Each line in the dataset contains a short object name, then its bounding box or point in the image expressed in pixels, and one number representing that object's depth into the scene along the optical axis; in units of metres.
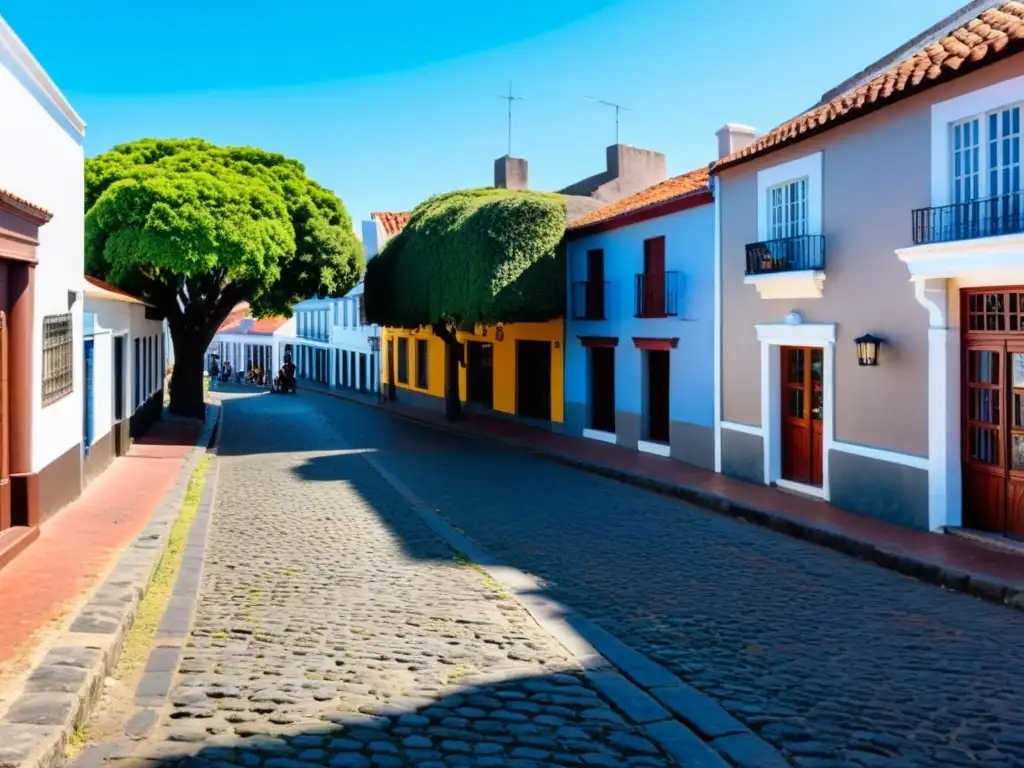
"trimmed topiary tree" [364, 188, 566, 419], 20.50
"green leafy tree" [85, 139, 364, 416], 20.88
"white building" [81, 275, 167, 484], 13.81
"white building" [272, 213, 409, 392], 38.31
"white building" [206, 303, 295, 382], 60.50
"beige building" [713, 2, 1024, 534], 9.42
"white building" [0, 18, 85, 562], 8.61
